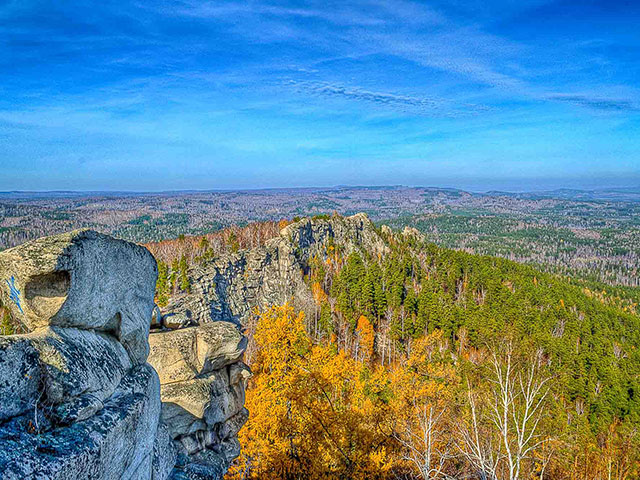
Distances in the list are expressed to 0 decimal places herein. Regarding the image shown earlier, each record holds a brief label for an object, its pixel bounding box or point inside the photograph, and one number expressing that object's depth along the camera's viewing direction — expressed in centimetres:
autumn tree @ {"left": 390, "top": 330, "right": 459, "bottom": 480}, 1936
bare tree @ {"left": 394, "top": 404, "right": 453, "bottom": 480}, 1075
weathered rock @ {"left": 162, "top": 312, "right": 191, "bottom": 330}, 1752
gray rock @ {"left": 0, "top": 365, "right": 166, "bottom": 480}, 492
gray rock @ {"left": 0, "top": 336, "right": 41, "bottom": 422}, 530
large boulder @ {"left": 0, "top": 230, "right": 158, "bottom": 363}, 667
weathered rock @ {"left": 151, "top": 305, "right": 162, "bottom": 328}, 1698
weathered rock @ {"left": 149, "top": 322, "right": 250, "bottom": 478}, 1391
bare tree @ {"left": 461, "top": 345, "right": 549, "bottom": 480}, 996
